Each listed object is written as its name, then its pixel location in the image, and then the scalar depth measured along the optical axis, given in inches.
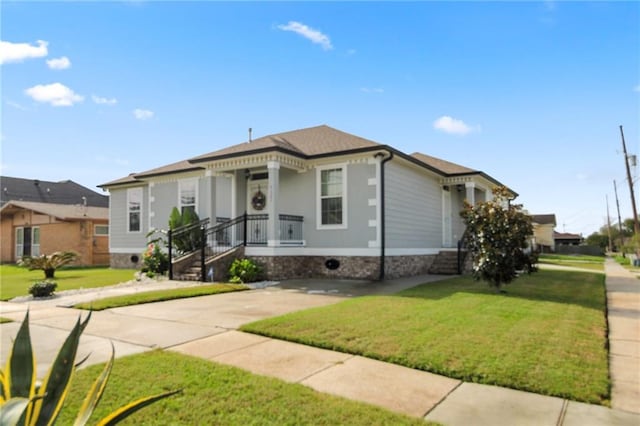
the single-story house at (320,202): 485.7
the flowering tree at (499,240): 364.2
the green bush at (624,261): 1034.7
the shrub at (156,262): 553.4
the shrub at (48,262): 571.5
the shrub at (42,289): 365.7
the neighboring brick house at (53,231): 884.6
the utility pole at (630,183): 974.5
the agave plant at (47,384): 64.6
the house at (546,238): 1728.3
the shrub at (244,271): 465.4
